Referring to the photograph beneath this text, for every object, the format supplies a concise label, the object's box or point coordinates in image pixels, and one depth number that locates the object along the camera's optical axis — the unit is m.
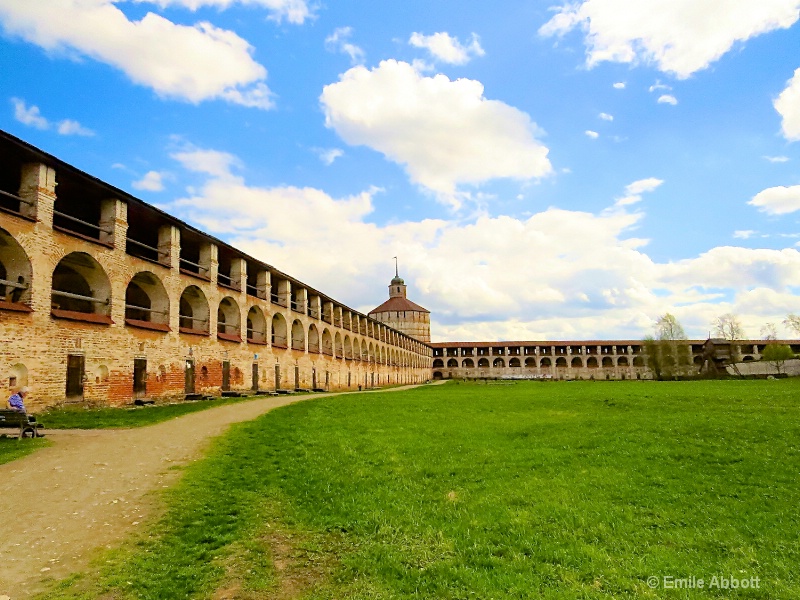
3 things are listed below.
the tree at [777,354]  60.52
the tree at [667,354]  66.62
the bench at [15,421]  11.98
